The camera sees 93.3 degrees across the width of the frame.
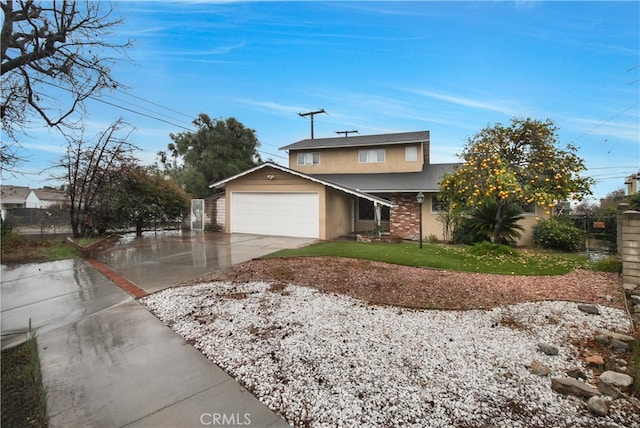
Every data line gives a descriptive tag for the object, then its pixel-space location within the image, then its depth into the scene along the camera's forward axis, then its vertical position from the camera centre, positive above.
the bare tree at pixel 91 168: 13.23 +2.23
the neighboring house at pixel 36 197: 44.78 +3.10
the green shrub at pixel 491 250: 9.30 -1.21
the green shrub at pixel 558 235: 11.54 -0.98
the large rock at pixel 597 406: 2.41 -1.60
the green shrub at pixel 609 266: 7.06 -1.34
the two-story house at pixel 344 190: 14.54 +1.13
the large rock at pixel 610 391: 2.63 -1.61
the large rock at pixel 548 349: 3.40 -1.58
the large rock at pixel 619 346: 3.48 -1.59
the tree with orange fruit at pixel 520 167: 9.12 +1.39
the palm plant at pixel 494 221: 11.60 -0.38
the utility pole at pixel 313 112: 26.08 +8.82
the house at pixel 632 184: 19.49 +1.74
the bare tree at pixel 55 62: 4.04 +2.30
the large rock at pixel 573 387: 2.65 -1.59
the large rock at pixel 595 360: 3.16 -1.59
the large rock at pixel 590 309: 4.58 -1.52
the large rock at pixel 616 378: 2.77 -1.58
